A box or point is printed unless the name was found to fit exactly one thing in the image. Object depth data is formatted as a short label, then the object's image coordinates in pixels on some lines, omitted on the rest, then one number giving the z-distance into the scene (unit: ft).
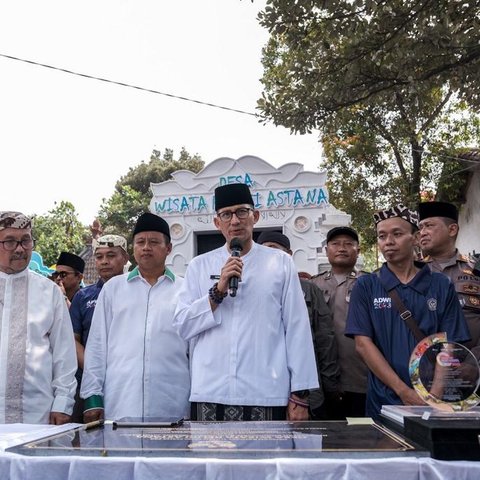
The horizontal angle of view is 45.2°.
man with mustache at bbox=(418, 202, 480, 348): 13.25
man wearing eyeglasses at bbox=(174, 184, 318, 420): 9.25
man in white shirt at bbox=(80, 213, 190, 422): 10.50
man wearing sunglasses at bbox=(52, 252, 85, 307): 17.91
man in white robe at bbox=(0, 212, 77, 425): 9.92
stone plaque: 5.55
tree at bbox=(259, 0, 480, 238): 19.06
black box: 5.46
